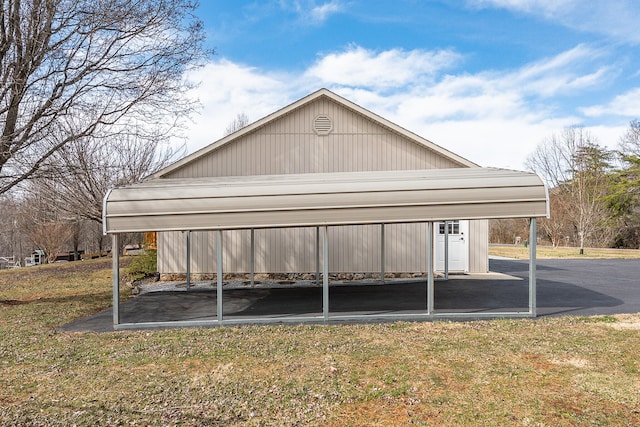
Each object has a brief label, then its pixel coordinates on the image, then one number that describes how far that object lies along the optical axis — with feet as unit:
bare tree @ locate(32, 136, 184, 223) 53.88
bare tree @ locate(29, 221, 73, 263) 73.48
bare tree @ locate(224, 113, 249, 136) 101.45
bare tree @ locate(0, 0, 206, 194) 27.37
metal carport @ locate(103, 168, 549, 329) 22.21
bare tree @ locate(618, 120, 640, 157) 98.48
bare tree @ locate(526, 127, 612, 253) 83.61
